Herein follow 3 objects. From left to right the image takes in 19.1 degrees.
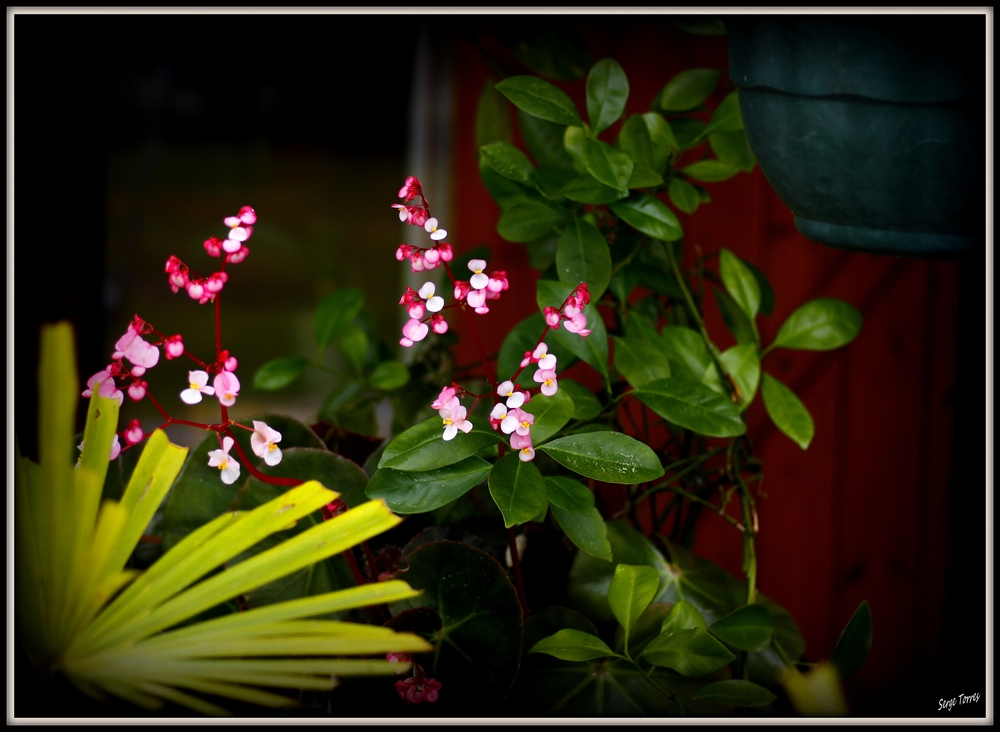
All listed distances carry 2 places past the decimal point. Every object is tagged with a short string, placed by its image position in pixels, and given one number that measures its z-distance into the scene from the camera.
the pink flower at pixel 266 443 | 1.92
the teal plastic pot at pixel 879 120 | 1.82
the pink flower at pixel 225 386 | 1.90
